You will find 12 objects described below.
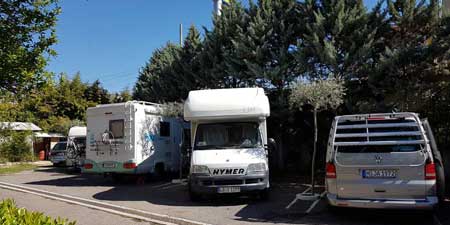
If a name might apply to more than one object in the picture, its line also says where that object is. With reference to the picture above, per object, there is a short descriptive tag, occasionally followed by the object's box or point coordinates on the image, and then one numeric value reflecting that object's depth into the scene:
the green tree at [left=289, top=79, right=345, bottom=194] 11.19
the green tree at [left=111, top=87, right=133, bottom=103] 36.34
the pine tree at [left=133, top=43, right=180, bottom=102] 19.61
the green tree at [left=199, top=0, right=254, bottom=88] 15.84
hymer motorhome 10.58
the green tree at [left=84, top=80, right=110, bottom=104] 39.91
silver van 7.51
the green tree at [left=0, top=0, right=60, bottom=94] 5.24
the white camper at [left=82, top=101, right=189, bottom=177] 15.23
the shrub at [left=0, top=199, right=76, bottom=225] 4.30
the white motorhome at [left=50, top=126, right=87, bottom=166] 22.23
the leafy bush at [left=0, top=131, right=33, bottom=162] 29.84
